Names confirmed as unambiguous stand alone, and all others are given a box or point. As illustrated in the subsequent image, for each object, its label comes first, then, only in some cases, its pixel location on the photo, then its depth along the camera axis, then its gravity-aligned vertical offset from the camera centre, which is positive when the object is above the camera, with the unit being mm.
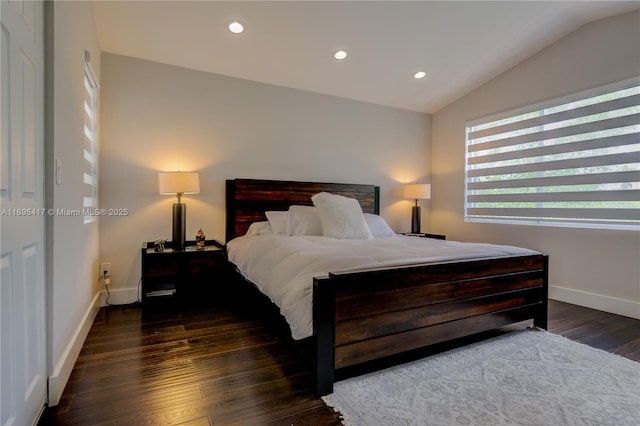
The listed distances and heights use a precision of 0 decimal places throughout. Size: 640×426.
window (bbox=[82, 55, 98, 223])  2609 +550
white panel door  1115 -31
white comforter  1833 -326
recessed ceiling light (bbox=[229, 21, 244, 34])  2854 +1649
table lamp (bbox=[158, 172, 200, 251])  3092 +186
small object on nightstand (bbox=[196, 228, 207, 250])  3350 -324
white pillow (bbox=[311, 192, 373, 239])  3168 -88
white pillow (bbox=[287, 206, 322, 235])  3283 -135
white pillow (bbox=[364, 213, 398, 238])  3607 -200
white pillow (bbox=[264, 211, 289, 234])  3399 -131
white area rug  1535 -987
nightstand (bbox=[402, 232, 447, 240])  4457 -363
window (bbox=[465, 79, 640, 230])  3057 +548
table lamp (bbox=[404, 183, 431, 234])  4539 +214
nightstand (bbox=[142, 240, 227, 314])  2986 -651
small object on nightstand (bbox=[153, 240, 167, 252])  3094 -368
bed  1711 -615
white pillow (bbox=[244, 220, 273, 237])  3426 -219
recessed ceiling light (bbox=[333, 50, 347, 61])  3348 +1643
